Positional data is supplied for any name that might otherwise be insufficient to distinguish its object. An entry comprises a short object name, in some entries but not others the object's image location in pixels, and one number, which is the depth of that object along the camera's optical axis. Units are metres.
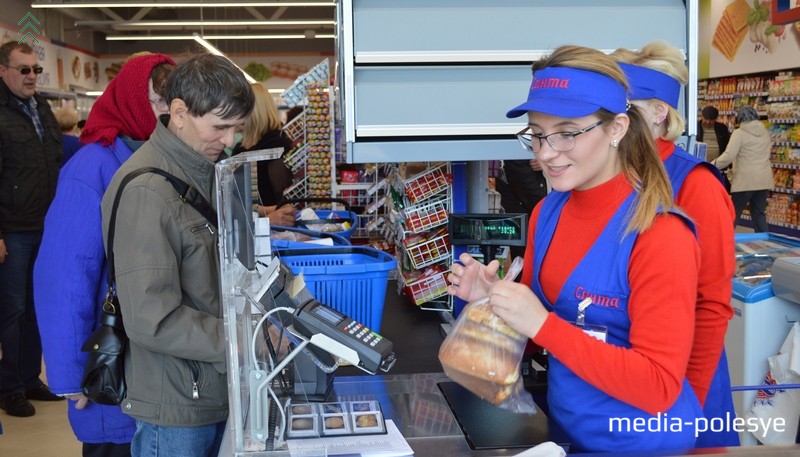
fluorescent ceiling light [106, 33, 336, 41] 16.98
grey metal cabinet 2.43
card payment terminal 1.38
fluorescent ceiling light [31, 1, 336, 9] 13.13
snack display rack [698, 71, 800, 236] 10.29
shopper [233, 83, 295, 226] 4.47
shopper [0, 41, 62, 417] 4.57
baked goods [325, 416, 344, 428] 1.53
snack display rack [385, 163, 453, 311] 2.94
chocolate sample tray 1.50
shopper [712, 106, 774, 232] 9.65
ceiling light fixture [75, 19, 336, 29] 15.06
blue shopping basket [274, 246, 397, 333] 2.17
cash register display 2.21
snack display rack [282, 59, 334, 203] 6.05
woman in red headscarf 2.11
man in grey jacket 1.76
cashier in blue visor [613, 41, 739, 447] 1.74
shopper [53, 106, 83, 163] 5.84
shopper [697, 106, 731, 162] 10.82
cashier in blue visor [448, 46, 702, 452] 1.37
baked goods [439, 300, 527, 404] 1.46
